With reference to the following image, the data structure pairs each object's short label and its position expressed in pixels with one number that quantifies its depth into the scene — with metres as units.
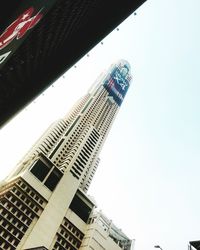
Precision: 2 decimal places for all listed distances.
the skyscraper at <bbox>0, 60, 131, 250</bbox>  62.22
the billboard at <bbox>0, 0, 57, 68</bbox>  6.13
